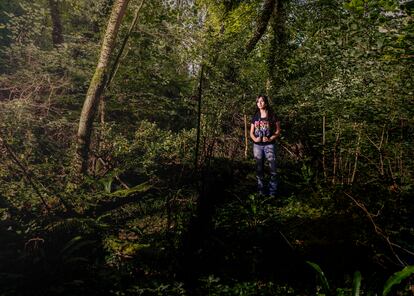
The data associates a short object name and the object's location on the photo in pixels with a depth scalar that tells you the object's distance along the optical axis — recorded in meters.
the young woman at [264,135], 6.80
